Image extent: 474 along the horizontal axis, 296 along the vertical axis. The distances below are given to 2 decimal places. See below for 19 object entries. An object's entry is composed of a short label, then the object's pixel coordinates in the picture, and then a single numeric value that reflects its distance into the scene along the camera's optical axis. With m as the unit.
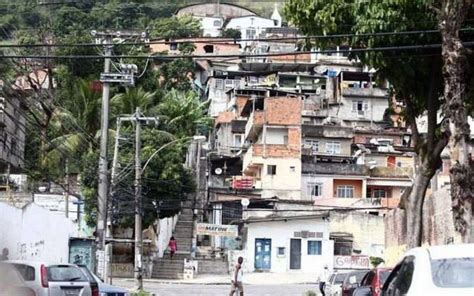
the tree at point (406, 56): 20.16
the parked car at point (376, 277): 18.61
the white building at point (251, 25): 109.25
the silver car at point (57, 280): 18.98
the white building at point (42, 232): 30.94
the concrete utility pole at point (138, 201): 41.28
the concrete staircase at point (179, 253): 55.72
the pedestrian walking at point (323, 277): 34.62
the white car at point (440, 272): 9.02
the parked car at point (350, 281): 24.78
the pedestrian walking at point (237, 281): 27.61
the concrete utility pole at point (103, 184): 33.75
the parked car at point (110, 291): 24.55
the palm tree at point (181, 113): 64.44
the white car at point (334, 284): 29.01
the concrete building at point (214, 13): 115.97
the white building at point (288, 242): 58.91
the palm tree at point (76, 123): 53.38
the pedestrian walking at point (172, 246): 58.42
